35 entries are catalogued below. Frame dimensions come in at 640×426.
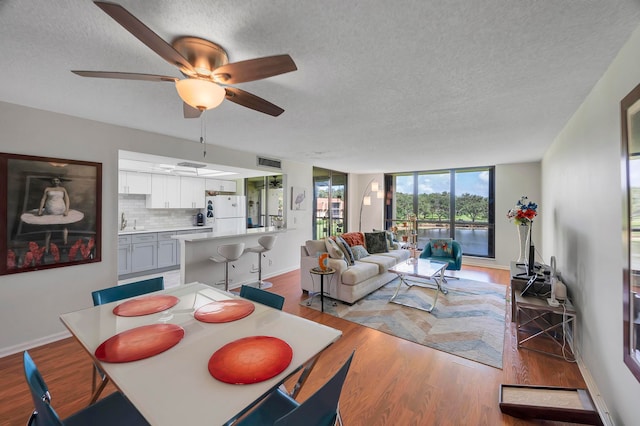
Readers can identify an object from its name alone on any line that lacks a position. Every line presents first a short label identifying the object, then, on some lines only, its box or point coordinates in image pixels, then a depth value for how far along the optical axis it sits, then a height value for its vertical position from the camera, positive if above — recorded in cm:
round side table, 351 -80
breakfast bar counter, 384 -74
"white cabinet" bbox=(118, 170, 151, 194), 509 +65
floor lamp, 716 +53
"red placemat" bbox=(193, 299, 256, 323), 157 -63
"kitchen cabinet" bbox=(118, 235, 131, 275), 468 -76
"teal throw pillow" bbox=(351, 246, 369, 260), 453 -68
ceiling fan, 128 +78
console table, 243 -115
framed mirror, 135 -5
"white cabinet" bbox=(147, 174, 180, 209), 551 +48
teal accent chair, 479 -74
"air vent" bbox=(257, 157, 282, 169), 488 +103
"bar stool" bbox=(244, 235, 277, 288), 429 -57
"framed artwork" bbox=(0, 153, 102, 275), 246 +1
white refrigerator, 614 +6
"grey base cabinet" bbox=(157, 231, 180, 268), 525 -77
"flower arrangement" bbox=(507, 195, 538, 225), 321 +4
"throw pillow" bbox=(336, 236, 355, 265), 412 -59
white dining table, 89 -66
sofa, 372 -81
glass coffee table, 361 -82
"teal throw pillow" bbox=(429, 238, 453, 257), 499 -64
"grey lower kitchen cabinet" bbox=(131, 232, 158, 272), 486 -75
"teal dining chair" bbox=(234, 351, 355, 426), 89 -77
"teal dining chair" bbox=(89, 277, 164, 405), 190 -63
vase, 339 -29
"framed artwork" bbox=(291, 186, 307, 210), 558 +38
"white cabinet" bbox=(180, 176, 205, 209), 597 +52
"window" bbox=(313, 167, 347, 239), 697 +36
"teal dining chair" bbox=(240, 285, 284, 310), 186 -63
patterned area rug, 265 -131
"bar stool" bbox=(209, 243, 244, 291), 372 -58
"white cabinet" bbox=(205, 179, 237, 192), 647 +77
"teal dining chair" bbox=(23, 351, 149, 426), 90 -96
